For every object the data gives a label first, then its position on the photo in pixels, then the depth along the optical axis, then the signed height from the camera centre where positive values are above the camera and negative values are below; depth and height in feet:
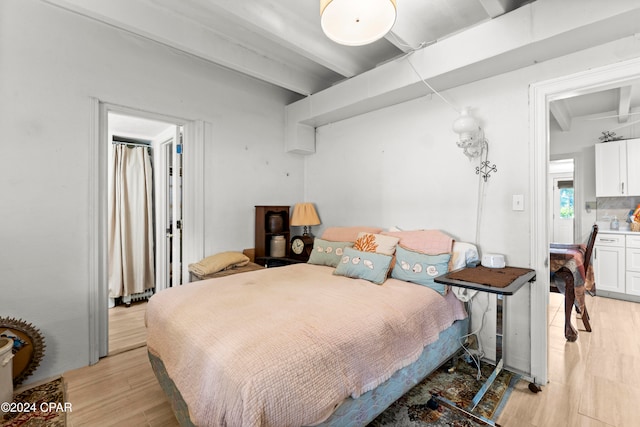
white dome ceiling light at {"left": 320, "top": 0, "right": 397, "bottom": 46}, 4.83 +3.25
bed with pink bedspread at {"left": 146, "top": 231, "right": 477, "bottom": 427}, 3.60 -1.97
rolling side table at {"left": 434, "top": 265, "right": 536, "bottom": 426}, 5.42 -1.34
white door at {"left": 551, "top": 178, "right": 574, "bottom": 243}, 20.35 +0.14
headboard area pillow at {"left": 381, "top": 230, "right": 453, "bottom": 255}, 7.67 -0.75
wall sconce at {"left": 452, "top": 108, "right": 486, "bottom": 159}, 7.37 +2.04
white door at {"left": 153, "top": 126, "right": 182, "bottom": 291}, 12.15 +0.19
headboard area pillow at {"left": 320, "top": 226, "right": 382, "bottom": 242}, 9.61 -0.65
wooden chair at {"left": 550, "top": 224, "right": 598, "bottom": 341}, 8.82 -2.54
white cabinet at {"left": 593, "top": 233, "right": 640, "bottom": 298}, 12.69 -2.23
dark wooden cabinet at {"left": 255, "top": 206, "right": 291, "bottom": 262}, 11.19 -0.55
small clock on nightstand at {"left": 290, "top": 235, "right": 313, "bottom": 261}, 11.29 -1.31
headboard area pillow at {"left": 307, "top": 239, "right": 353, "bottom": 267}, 9.17 -1.23
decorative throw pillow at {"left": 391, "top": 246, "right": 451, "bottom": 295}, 7.01 -1.34
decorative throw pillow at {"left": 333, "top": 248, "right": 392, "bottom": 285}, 7.34 -1.36
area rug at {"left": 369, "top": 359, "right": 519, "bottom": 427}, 5.55 -3.87
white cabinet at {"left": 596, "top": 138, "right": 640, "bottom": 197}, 13.08 +2.02
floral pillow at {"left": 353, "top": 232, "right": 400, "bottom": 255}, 8.25 -0.86
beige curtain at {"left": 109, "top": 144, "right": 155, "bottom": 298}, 12.32 -0.40
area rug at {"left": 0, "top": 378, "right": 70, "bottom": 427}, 5.60 -3.91
